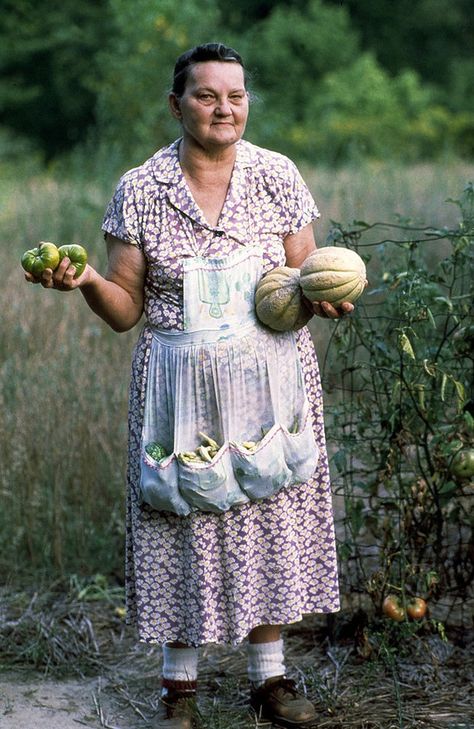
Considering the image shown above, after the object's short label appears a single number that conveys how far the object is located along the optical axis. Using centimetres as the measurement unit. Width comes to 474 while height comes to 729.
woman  284
